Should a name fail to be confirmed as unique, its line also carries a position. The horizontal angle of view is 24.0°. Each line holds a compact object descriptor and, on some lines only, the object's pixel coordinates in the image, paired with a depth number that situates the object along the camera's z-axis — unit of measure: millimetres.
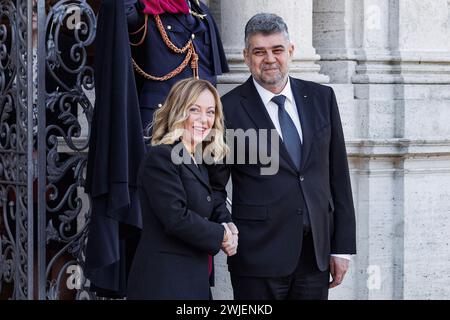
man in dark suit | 4742
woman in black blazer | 4324
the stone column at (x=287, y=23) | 6449
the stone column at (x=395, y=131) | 6863
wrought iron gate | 6211
